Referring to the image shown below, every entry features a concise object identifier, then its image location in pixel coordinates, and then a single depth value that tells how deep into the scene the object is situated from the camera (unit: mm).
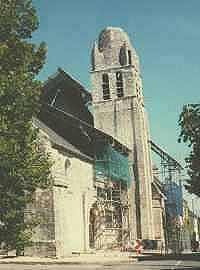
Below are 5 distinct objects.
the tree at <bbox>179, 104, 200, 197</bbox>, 21938
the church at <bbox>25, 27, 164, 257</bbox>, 31562
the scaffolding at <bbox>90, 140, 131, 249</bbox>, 39844
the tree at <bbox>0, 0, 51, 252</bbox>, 13531
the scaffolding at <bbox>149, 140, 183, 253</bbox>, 51881
